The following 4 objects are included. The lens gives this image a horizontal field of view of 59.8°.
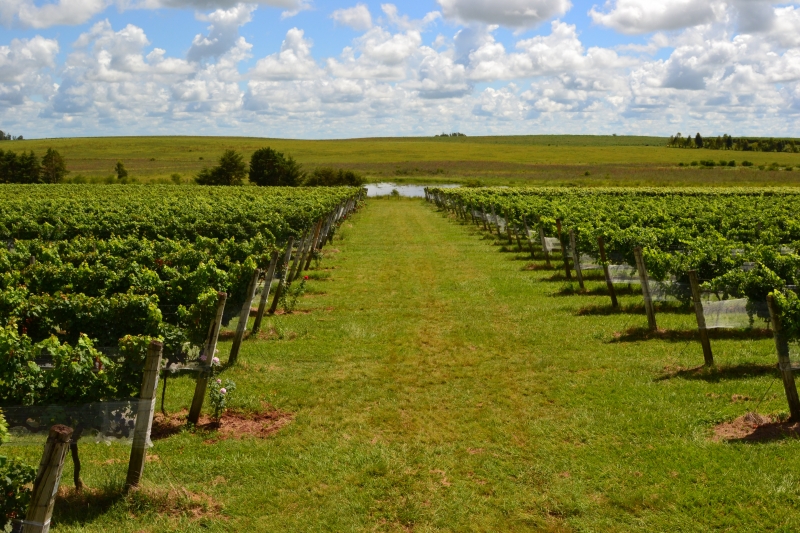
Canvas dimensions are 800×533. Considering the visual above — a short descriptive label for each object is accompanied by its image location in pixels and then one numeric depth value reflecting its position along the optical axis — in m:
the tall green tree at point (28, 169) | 75.19
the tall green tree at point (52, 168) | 77.12
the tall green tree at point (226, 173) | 80.81
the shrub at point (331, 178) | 82.00
